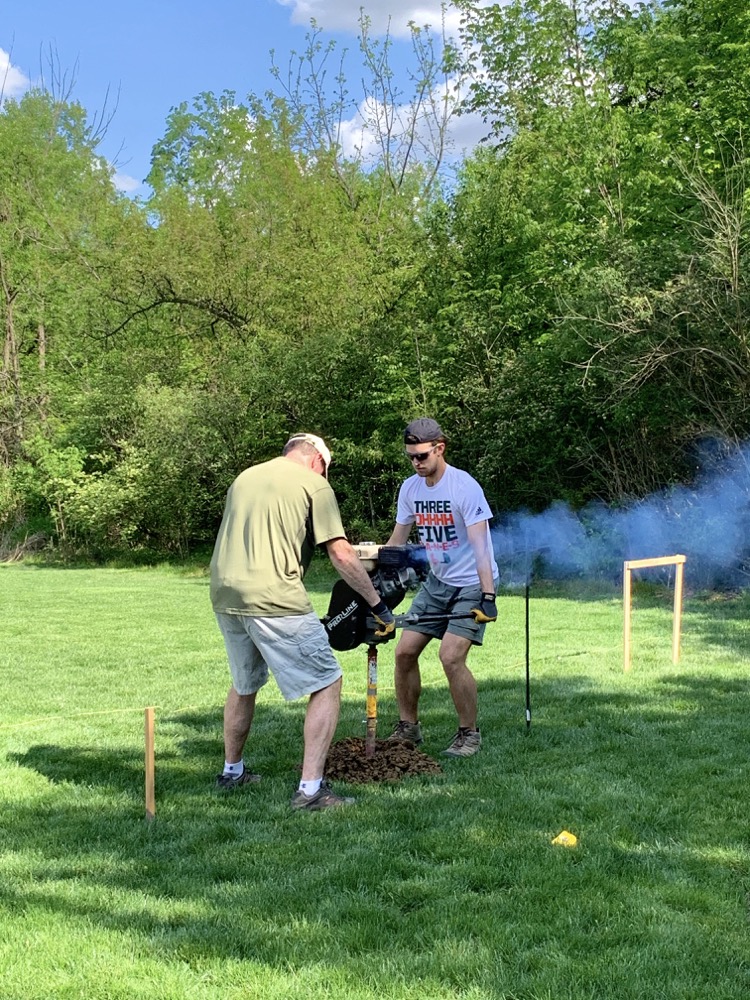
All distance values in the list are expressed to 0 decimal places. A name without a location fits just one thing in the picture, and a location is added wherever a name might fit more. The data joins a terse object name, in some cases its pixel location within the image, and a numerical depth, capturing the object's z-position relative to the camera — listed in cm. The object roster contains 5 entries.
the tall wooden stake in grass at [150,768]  457
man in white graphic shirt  554
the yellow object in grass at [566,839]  410
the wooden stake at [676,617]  831
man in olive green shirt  470
